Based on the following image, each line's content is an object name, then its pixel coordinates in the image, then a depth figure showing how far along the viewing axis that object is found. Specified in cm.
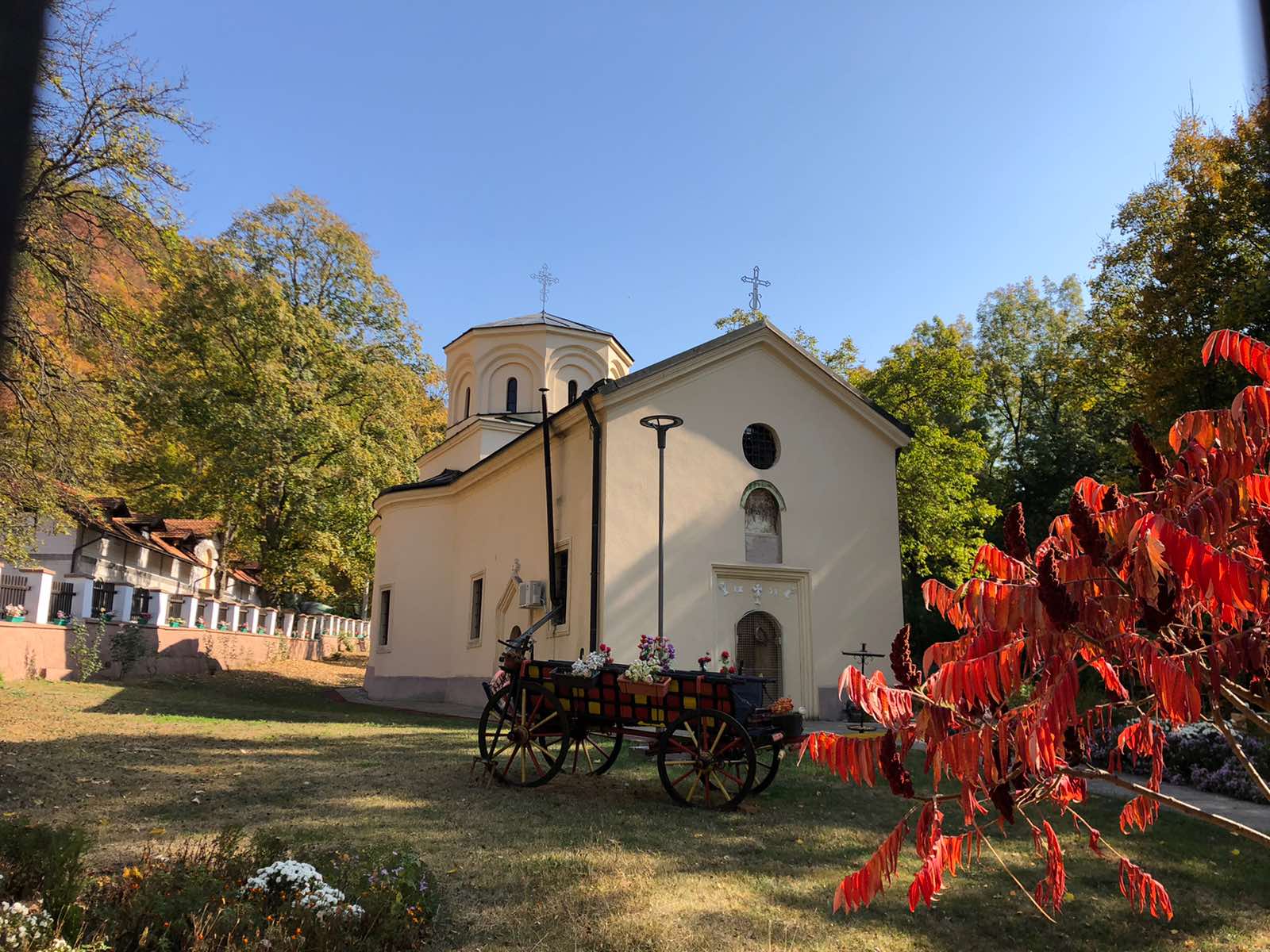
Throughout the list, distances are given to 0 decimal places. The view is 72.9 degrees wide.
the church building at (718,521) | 1500
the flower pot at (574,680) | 781
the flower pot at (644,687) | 753
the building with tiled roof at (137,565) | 1941
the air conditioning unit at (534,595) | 1636
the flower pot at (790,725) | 759
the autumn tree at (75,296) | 1101
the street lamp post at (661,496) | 1336
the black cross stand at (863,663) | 1381
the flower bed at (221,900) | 356
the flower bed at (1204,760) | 968
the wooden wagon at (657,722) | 751
